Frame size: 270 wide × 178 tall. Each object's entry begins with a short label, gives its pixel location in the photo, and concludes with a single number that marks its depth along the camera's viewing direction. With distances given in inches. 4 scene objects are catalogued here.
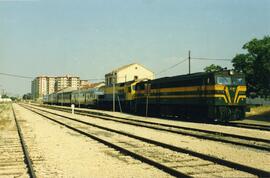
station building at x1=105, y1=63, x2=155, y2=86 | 3951.8
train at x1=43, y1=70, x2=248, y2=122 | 937.5
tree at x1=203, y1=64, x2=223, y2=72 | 2304.4
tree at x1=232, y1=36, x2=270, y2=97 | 1692.9
